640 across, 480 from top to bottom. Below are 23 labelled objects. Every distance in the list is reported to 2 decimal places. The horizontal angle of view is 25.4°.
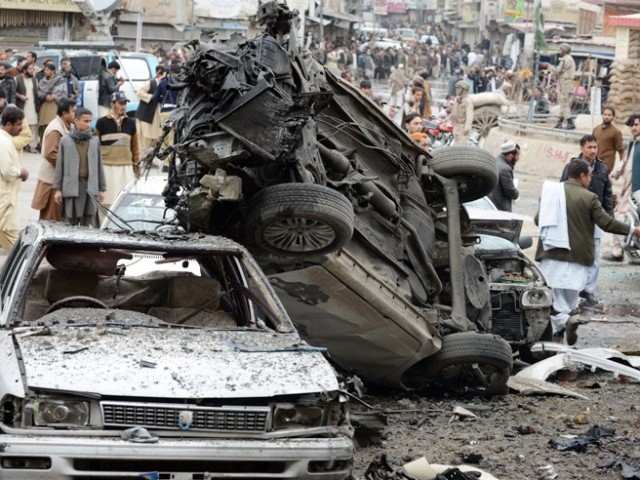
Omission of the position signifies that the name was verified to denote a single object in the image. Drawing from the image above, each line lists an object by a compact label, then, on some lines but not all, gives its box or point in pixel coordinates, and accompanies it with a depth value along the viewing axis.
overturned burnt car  8.62
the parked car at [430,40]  87.34
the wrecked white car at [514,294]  11.73
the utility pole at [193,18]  49.87
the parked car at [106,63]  29.09
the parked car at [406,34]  94.71
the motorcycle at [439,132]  24.66
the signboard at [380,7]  122.43
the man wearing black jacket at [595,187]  13.99
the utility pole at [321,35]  57.69
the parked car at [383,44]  72.44
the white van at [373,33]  90.25
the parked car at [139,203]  11.81
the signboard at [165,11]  53.84
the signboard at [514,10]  88.44
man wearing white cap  15.25
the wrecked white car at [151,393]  5.97
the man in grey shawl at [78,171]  14.04
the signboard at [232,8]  51.31
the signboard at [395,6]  125.38
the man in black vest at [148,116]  23.50
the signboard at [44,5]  41.75
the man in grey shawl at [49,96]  26.23
